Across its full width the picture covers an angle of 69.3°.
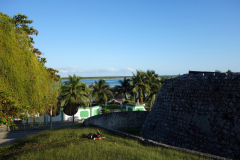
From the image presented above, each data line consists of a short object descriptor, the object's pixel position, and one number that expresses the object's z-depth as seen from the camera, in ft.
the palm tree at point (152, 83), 100.63
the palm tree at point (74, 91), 86.63
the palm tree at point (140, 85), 105.81
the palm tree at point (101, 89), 140.87
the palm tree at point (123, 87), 139.64
